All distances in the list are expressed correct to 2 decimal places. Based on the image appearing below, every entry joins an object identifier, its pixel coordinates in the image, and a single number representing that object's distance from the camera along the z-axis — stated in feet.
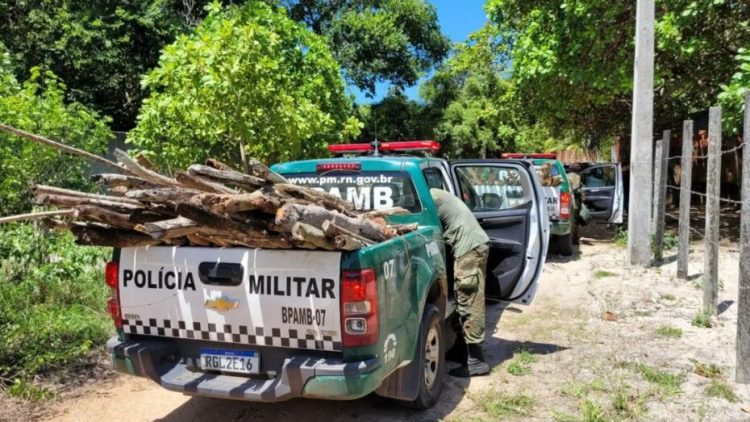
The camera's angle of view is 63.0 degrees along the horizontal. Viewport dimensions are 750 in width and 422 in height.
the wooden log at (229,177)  11.21
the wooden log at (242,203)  10.55
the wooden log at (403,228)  14.21
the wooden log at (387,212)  14.29
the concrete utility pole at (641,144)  31.94
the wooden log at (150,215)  11.55
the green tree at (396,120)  77.97
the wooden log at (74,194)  11.27
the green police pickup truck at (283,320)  11.05
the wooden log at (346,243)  10.60
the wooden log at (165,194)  10.59
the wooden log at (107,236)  11.69
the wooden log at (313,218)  10.17
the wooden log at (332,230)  10.50
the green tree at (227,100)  22.82
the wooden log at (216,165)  11.80
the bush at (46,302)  16.65
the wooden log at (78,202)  11.14
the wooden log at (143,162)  13.23
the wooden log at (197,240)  11.75
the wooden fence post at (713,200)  20.89
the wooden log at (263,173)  11.44
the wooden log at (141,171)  11.78
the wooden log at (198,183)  11.30
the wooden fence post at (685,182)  25.98
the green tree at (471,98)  72.95
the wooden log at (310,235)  10.15
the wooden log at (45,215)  10.40
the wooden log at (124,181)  11.61
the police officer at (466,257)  16.29
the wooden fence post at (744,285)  15.58
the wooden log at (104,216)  11.25
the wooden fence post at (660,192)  31.86
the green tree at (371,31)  68.44
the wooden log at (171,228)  10.62
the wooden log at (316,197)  11.94
